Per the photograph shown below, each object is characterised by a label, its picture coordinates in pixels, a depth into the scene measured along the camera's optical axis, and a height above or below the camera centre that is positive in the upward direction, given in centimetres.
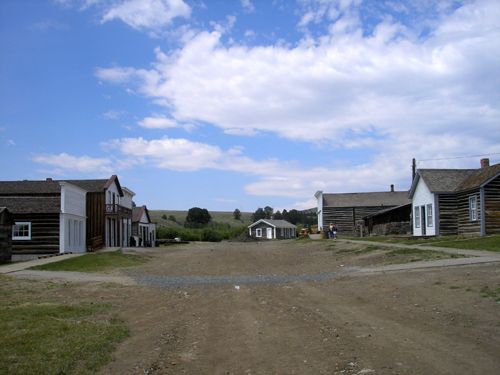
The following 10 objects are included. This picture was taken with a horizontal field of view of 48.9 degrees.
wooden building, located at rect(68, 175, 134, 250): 4425 +135
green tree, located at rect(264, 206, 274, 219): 16375 +483
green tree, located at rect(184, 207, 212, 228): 12338 +233
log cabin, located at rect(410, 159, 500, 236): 3222 +143
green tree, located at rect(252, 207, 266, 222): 15512 +339
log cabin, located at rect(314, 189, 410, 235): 7131 +234
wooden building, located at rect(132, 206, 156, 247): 6369 -10
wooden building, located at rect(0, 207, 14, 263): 2770 -28
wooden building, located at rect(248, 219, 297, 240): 9981 -63
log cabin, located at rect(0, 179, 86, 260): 3566 +36
